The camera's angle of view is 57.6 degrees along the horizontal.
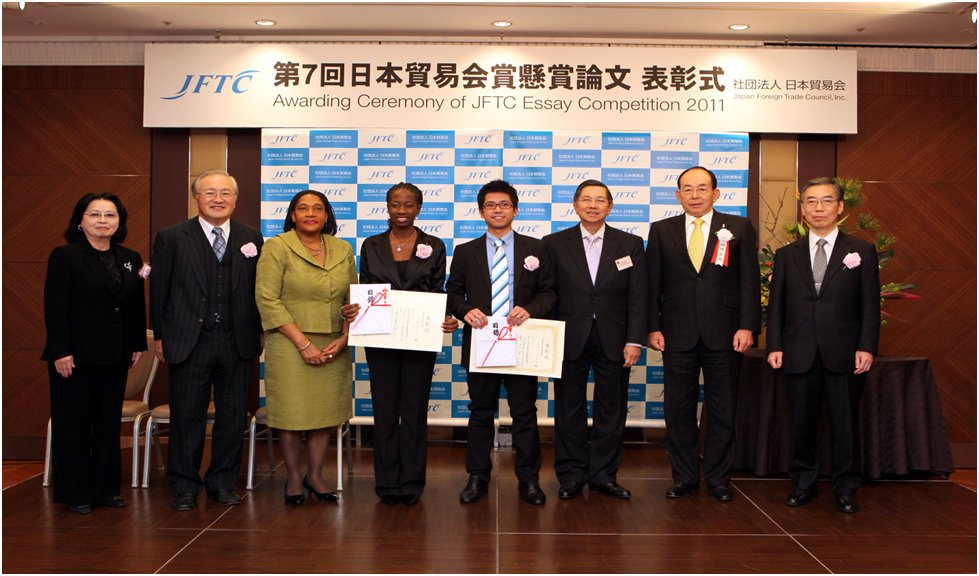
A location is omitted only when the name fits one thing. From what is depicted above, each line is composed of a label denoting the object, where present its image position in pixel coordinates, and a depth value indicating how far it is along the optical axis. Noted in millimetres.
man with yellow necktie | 4590
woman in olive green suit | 4398
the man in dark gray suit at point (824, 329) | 4492
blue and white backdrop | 6367
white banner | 6316
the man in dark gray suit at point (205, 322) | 4434
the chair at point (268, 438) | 4816
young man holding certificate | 4449
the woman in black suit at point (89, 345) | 4316
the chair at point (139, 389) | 5184
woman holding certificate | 4441
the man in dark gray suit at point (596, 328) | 4551
